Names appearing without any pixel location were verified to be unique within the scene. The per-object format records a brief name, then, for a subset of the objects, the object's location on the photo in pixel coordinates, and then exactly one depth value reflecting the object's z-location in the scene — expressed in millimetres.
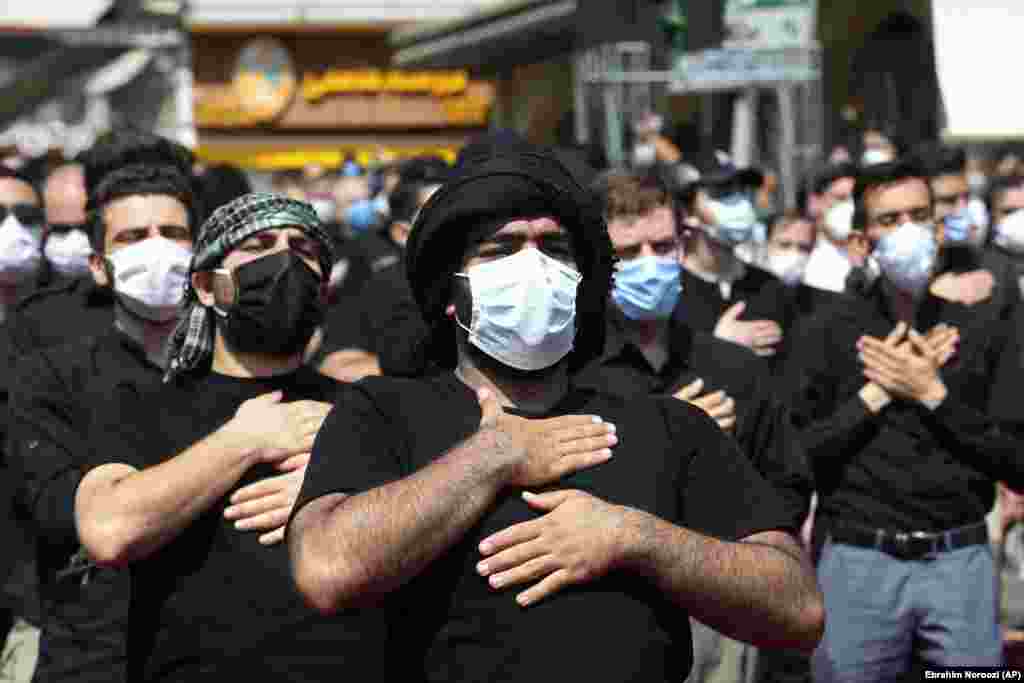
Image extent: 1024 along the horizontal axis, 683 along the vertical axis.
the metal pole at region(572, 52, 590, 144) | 12867
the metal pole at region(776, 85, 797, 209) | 13000
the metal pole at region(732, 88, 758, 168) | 13312
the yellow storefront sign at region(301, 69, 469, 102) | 35312
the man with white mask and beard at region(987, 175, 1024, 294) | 9703
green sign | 12289
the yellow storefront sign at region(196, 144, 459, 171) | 34469
